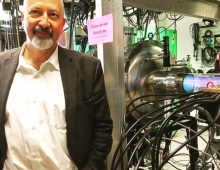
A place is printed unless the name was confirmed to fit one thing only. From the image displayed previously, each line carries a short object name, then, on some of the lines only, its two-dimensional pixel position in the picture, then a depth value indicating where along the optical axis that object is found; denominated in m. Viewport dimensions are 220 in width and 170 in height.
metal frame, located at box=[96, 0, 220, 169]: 1.25
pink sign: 1.18
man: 1.10
